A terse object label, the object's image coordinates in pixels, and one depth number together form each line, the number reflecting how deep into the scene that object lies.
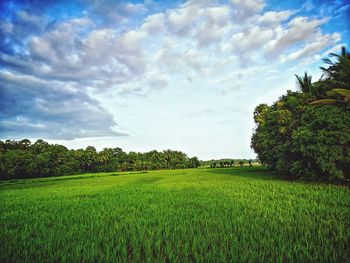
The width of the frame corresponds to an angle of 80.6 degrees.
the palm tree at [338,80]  13.05
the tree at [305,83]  19.11
